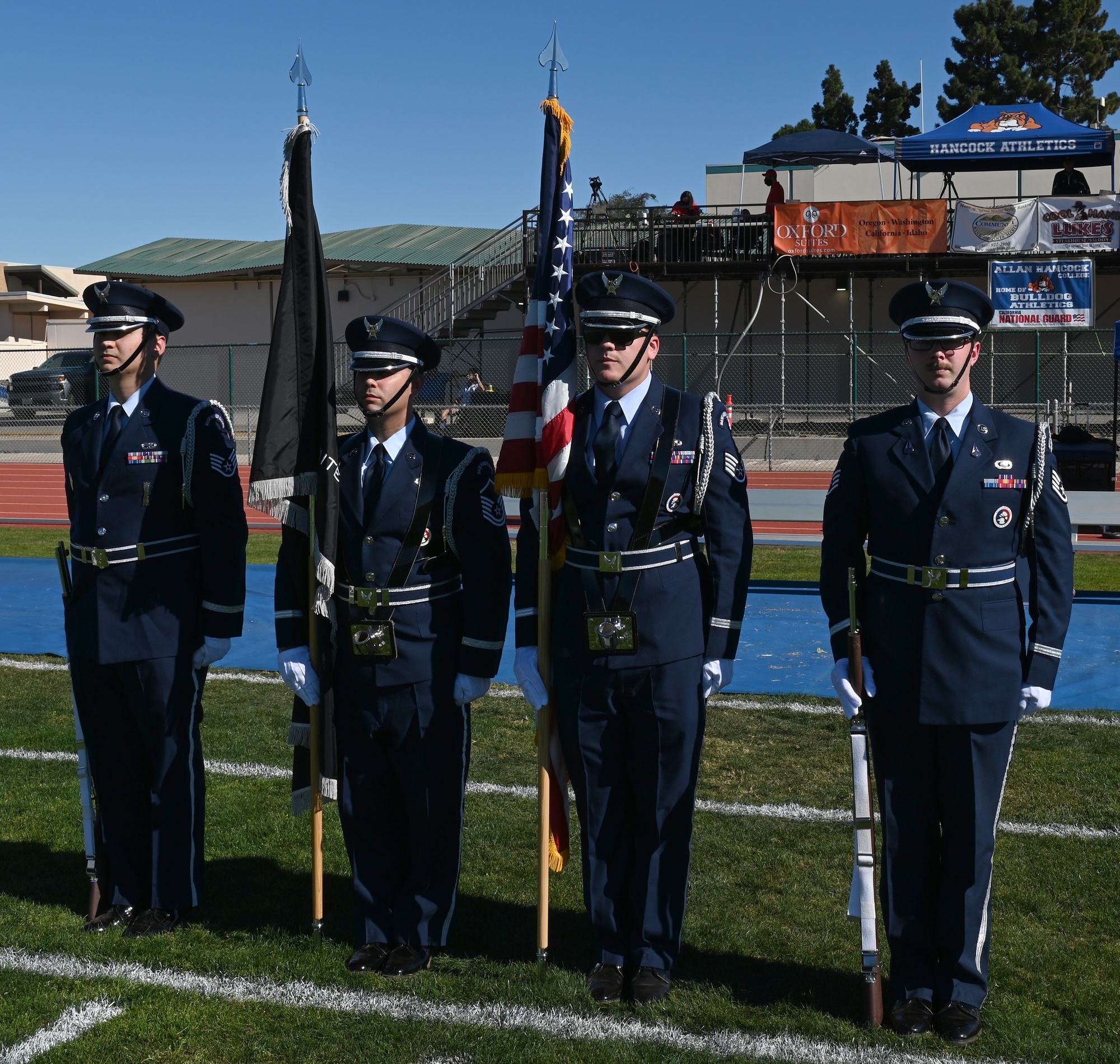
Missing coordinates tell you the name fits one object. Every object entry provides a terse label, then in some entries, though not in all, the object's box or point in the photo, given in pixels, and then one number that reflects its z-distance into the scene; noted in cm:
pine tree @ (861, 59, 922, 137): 4912
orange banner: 2427
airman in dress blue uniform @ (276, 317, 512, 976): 425
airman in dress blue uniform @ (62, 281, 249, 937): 457
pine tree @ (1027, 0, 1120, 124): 4556
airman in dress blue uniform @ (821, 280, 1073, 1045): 380
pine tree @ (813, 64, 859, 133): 5038
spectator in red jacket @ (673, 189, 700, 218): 2622
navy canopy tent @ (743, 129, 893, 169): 2528
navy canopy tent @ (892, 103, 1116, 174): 2342
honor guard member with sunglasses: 408
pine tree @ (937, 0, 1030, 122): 4622
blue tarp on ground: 789
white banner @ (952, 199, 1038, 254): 2344
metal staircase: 2802
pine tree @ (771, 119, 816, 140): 5081
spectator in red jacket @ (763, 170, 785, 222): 2525
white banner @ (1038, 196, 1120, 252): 2344
